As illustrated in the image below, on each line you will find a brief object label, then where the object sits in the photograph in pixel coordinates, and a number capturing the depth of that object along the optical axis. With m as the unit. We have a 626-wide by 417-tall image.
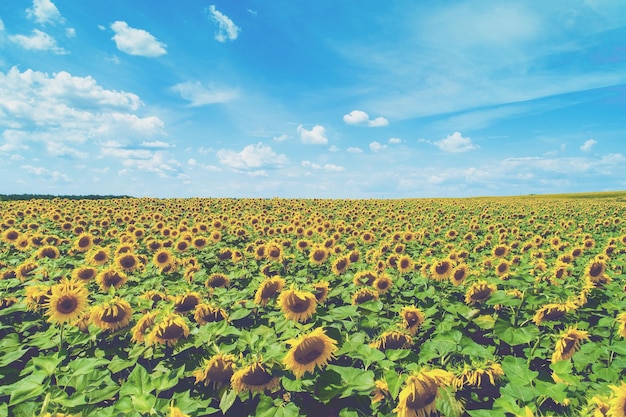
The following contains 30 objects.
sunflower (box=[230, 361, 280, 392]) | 3.00
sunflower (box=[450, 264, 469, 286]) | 6.29
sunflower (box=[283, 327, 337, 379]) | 2.99
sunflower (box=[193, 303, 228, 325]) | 4.18
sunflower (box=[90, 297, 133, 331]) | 3.97
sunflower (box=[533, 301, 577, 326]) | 4.25
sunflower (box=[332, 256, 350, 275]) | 7.00
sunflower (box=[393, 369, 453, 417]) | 2.51
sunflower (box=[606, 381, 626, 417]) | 2.28
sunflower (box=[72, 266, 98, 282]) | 6.07
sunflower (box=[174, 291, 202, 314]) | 4.40
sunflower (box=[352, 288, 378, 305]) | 4.96
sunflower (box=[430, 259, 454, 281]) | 6.39
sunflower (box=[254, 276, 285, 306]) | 4.57
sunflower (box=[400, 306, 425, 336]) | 4.46
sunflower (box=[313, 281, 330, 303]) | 5.11
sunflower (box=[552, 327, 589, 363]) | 3.77
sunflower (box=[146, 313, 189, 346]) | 3.56
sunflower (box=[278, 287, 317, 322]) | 3.97
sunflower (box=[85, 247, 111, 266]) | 7.79
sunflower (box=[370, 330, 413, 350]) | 3.78
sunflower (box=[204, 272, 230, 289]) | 5.80
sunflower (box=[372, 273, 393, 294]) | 5.64
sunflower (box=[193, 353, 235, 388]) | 3.15
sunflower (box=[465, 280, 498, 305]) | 5.07
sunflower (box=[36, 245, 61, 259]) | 8.28
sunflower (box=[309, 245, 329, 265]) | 7.66
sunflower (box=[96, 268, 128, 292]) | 5.65
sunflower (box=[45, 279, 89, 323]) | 4.23
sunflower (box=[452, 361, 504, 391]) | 3.17
